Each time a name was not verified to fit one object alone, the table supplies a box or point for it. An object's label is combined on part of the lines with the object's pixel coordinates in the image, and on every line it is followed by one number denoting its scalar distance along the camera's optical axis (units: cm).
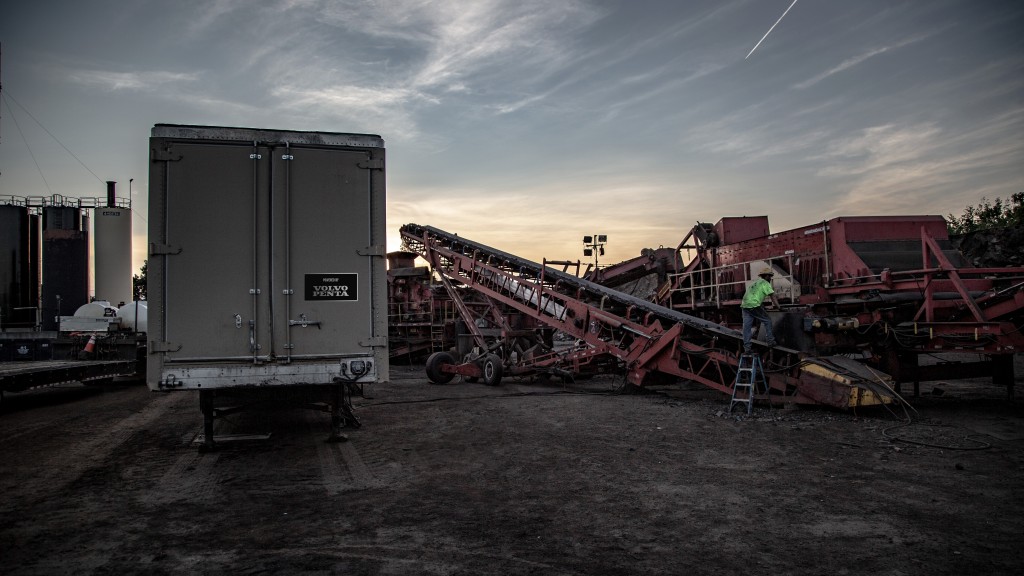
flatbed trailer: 1128
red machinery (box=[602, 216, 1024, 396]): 994
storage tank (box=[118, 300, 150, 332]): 1891
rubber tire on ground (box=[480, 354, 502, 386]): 1653
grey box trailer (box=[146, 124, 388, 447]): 741
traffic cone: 1725
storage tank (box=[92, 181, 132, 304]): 3075
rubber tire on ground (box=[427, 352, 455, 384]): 1748
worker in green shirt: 1099
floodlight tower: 2158
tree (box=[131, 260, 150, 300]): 5594
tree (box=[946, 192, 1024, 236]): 3862
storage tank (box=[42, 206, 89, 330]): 2975
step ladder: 1052
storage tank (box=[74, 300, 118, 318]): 1895
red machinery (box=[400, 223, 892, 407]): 1045
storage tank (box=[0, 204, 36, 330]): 2967
